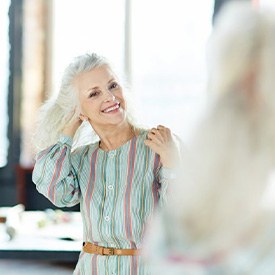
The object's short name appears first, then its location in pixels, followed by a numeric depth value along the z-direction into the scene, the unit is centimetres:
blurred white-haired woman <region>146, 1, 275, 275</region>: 112
